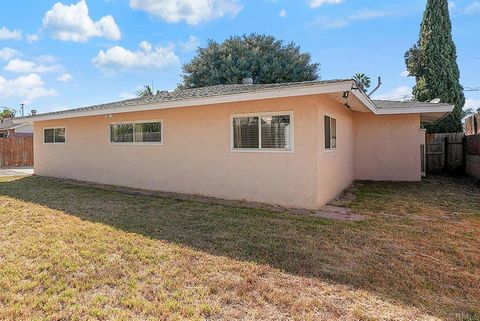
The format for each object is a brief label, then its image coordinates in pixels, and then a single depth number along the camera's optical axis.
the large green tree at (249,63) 23.77
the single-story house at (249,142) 6.98
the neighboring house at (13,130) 28.45
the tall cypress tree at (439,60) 17.62
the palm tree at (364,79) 40.20
